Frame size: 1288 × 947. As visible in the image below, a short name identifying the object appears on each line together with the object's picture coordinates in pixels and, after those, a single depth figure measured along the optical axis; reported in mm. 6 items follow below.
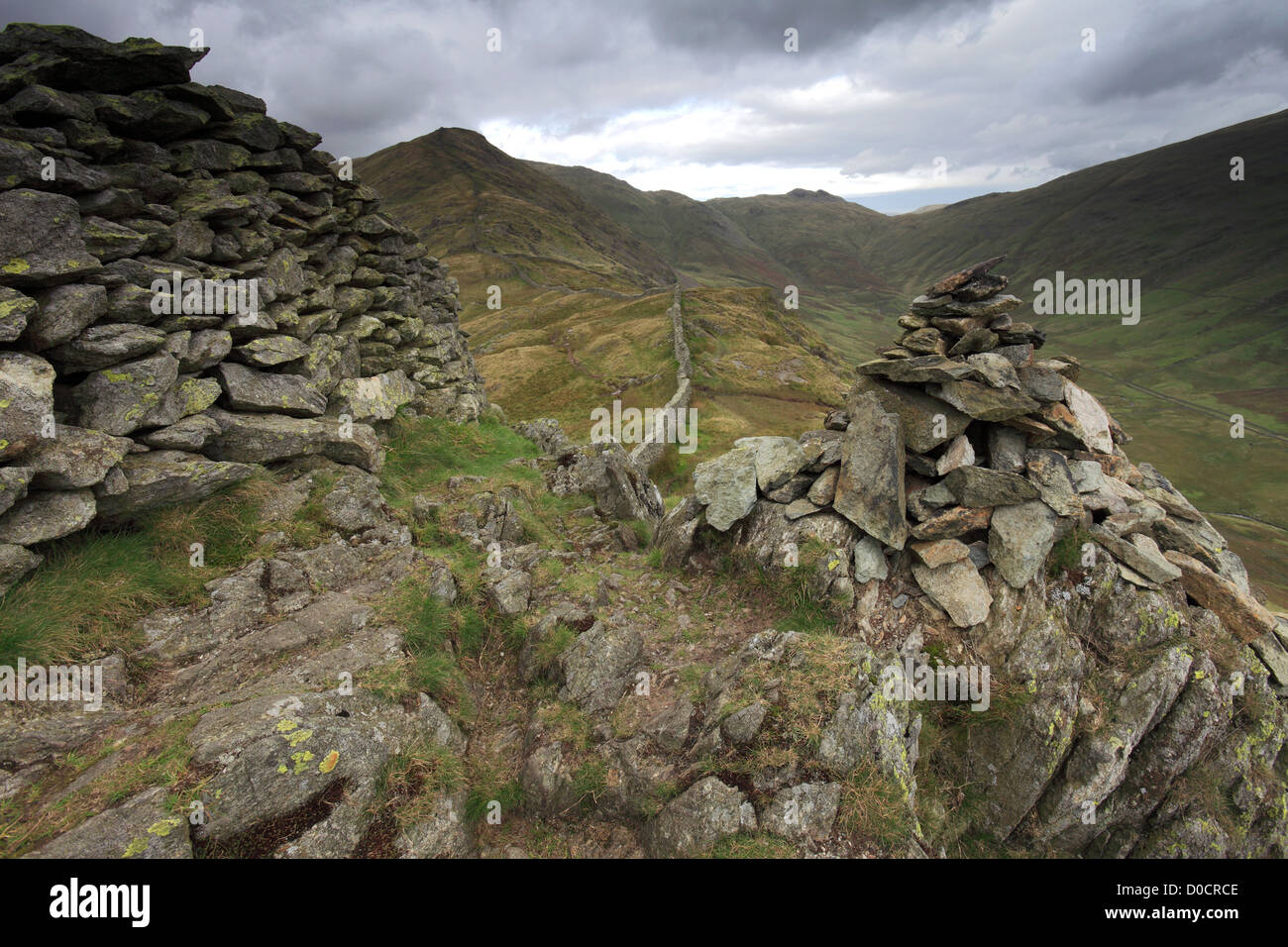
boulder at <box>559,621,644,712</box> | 10750
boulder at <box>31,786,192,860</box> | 6062
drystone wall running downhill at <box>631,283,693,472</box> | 41625
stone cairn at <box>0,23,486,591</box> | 9312
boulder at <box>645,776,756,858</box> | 7961
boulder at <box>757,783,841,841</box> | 7906
